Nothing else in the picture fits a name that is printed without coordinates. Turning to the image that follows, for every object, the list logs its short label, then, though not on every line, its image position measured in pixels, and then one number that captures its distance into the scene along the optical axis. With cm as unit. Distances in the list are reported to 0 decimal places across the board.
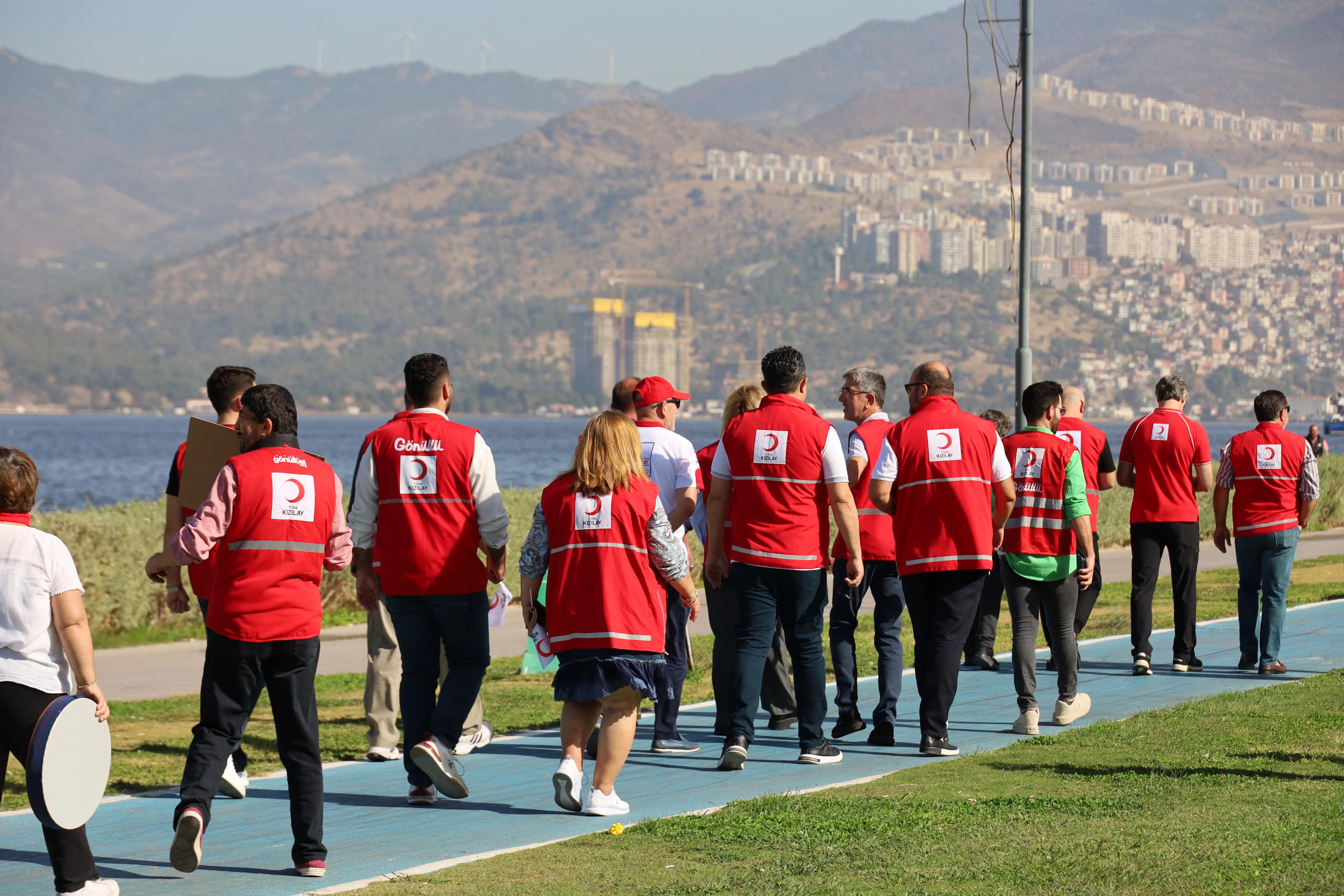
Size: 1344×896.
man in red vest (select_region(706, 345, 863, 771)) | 1445
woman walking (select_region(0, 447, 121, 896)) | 986
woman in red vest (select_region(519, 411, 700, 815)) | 1241
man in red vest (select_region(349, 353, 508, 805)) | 1295
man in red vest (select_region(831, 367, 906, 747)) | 1612
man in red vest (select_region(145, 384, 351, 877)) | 1103
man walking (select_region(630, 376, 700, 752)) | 1514
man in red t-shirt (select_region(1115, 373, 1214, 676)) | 2012
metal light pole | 2686
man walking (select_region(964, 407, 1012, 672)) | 2136
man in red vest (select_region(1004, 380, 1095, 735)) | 1647
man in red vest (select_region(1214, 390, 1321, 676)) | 2005
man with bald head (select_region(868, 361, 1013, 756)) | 1491
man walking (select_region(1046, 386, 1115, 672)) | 1981
